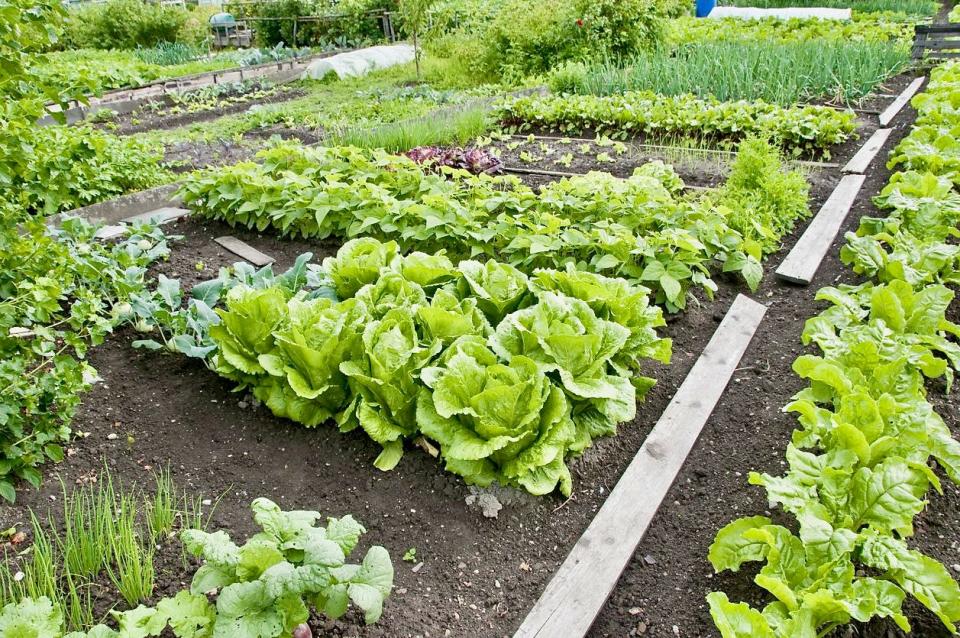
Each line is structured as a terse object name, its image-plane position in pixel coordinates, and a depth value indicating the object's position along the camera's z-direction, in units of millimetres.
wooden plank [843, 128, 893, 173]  5411
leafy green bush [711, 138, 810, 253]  4088
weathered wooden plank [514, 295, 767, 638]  1904
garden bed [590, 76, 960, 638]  1938
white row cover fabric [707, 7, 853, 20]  14551
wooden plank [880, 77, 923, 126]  6992
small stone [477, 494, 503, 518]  2277
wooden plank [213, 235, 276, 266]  4277
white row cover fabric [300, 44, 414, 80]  11852
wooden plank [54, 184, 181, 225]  4801
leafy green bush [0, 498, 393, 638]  1499
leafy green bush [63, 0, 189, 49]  16141
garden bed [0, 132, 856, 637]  2020
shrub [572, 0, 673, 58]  9977
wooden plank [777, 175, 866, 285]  3828
